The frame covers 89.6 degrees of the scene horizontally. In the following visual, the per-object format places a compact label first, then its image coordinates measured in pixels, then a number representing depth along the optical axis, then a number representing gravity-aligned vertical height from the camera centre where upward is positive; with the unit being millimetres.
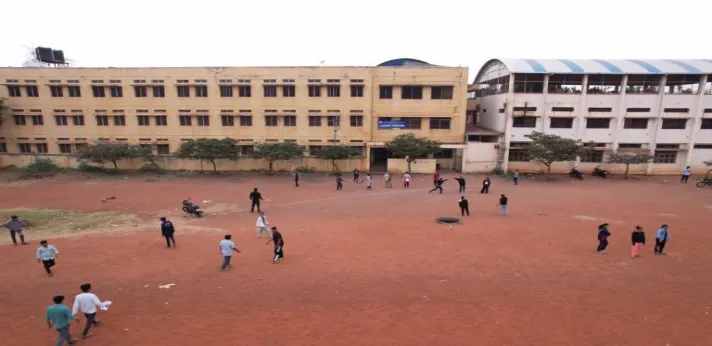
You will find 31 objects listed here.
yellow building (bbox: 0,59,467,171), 32062 +2380
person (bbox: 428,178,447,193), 23038 -3419
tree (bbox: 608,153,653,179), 29328 -2051
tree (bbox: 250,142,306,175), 29688 -1536
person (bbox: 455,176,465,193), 23358 -3200
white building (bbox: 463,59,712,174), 30656 +1886
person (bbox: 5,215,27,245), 12802 -3411
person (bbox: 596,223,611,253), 11995 -3497
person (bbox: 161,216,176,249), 12422 -3339
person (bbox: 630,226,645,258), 11445 -3435
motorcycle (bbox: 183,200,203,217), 17344 -3743
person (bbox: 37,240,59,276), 10031 -3456
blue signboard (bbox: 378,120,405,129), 32719 +774
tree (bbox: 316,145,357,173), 30453 -1678
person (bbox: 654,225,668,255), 11898 -3539
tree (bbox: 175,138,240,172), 29703 -1400
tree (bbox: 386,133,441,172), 29500 -1122
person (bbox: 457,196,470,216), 17141 -3449
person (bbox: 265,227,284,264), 11172 -3513
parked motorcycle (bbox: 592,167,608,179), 30438 -3380
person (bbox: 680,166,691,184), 28000 -3293
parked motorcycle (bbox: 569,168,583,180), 29594 -3395
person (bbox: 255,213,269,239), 13711 -3604
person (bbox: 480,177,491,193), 22886 -3321
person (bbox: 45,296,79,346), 6680 -3467
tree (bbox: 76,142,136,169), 29672 -1648
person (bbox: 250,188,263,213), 18219 -3326
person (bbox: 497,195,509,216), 17016 -3503
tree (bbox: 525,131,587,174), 27906 -1248
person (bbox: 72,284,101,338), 7141 -3437
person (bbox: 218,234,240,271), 10609 -3472
